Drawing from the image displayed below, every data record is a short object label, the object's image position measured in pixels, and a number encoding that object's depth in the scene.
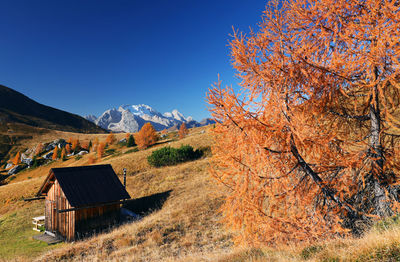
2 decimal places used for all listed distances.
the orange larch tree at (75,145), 92.75
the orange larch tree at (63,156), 76.39
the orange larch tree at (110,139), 91.93
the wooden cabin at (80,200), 19.03
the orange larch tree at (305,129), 5.72
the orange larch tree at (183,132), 87.19
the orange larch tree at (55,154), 82.75
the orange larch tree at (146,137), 65.56
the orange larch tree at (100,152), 70.50
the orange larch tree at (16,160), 83.50
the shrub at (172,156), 37.94
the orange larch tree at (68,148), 90.27
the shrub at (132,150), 66.16
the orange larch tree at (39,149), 93.53
